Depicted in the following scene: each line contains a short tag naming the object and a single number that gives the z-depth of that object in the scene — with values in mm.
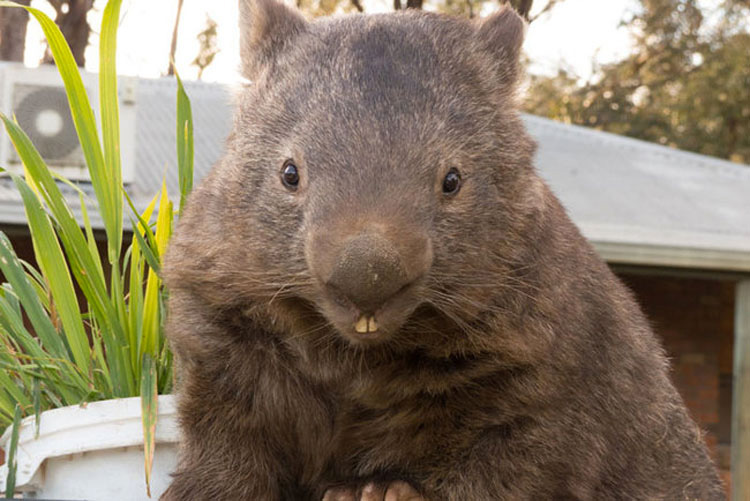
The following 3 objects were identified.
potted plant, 2309
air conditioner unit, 5293
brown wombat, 1888
